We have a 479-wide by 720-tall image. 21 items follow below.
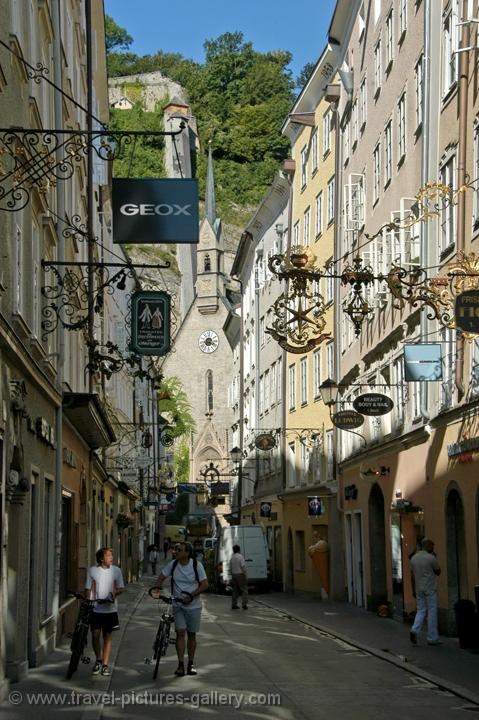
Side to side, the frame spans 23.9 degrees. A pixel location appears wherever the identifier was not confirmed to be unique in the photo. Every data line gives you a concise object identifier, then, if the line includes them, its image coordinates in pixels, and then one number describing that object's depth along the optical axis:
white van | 39.28
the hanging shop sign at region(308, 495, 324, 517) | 34.28
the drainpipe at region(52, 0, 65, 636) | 18.28
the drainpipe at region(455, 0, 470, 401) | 19.02
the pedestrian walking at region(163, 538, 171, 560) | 80.26
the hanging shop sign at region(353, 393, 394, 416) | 21.48
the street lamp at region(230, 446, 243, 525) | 53.12
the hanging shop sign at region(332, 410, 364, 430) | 24.50
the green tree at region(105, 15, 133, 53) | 160.38
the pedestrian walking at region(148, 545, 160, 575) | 59.59
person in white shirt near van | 29.03
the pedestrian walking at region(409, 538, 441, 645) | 18.16
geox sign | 12.20
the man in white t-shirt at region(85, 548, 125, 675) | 14.20
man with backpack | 14.10
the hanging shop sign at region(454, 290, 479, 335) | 13.54
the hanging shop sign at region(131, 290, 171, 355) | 20.14
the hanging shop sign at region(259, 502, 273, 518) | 45.12
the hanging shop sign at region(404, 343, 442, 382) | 19.34
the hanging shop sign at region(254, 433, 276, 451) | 40.91
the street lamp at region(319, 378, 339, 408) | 25.80
